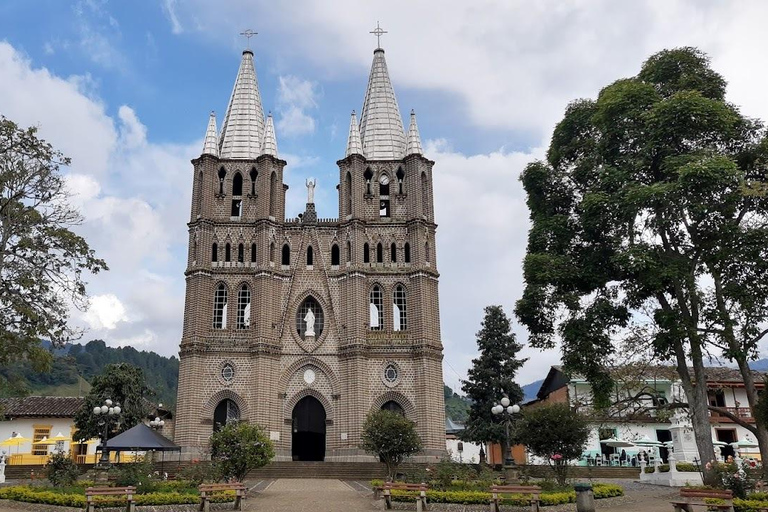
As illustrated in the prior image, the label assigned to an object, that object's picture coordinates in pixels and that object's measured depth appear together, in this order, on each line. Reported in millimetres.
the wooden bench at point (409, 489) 17344
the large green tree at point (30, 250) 19250
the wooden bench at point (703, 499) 14305
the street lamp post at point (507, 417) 22984
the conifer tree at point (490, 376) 35594
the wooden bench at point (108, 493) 16234
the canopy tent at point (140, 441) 24812
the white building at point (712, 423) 37656
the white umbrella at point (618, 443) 31206
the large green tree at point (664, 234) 20578
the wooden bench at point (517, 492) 16234
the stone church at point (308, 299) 35938
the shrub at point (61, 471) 20750
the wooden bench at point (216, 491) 17203
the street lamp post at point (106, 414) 24798
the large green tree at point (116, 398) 36812
